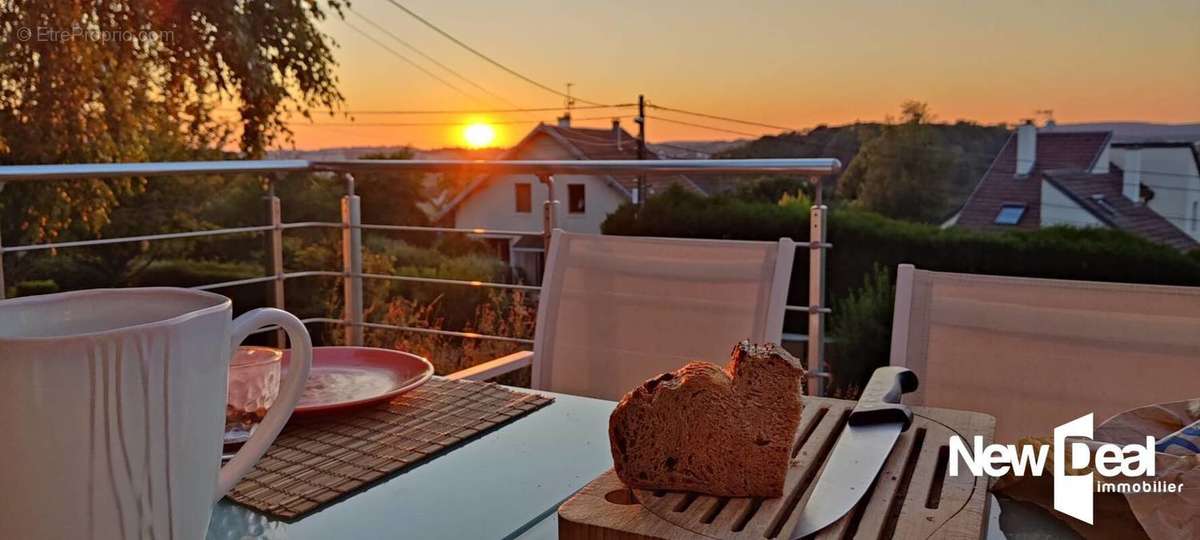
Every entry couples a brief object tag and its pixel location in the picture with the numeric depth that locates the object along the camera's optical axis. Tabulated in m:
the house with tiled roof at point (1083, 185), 9.82
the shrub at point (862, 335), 8.13
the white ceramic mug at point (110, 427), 0.47
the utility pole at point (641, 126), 10.45
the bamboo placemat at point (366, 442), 0.74
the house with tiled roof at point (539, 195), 9.50
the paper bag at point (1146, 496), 0.60
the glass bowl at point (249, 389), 0.84
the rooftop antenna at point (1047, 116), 10.18
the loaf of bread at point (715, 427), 0.64
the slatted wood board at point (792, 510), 0.59
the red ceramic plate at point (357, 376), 0.95
